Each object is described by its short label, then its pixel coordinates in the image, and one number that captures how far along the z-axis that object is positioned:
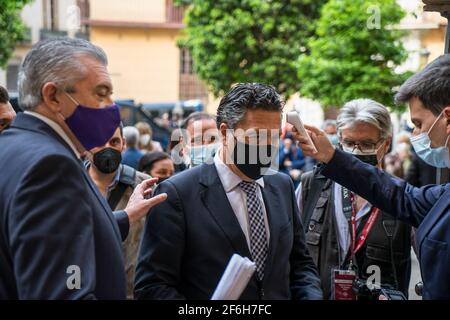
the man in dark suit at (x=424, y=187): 2.67
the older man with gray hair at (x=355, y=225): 3.72
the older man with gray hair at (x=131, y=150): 7.95
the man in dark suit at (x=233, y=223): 2.66
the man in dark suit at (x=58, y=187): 1.90
